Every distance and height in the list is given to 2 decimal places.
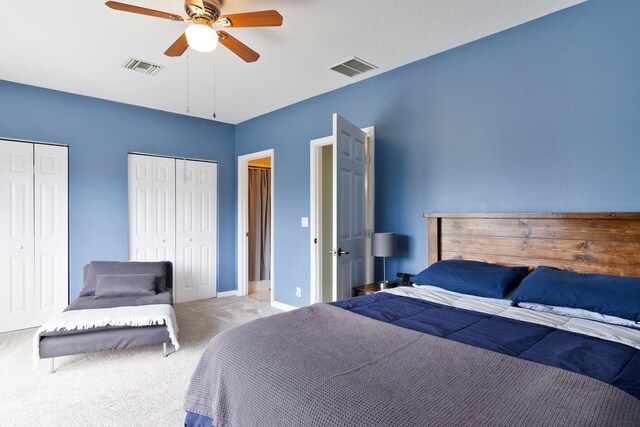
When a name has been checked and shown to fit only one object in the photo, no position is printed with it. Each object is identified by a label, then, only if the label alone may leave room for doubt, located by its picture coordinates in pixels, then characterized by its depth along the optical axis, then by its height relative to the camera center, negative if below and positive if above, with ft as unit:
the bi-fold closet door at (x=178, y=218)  14.90 +0.04
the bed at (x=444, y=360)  3.21 -1.76
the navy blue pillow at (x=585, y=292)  5.56 -1.36
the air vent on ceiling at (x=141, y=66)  10.44 +4.80
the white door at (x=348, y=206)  9.36 +0.31
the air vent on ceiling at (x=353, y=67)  10.31 +4.67
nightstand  10.03 -2.13
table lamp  10.00 -0.83
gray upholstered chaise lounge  8.79 -3.00
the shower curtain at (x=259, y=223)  20.63 -0.32
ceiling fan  6.50 +3.91
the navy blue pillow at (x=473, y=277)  7.25 -1.38
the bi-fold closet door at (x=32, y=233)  12.09 -0.45
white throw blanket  8.71 -2.62
